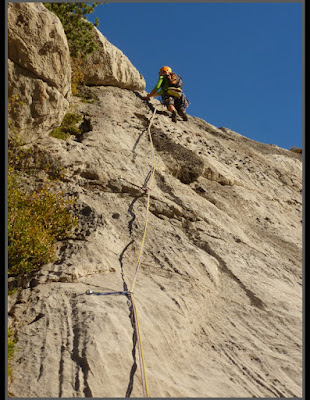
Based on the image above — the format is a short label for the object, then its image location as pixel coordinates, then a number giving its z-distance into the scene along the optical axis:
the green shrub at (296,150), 17.17
